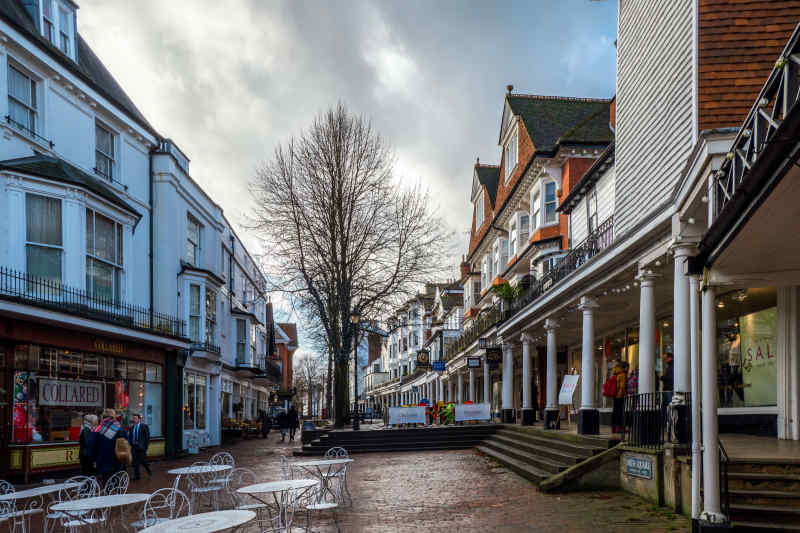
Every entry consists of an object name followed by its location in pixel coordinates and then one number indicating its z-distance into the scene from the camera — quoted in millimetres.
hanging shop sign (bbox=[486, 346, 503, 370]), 28047
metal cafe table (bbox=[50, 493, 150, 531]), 6906
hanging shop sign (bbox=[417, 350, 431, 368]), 34459
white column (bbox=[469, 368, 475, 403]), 31948
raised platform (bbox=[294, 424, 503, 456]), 23172
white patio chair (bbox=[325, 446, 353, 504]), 10797
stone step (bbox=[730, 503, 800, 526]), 7805
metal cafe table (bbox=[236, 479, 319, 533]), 8017
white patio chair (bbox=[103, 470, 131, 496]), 9002
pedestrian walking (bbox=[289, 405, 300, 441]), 33397
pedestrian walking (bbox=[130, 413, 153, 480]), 16125
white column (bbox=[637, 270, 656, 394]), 11727
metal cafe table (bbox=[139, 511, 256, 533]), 5770
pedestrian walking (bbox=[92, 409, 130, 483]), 10922
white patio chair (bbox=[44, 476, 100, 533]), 8414
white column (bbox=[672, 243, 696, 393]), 9828
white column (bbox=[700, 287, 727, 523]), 7602
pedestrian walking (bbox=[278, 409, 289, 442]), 33116
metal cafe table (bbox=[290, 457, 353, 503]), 10516
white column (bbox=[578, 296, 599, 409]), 14992
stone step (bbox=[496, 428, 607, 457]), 12695
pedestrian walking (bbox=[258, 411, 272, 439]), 39016
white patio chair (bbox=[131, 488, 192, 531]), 7406
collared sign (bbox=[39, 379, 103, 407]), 16342
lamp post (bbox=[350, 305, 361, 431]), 25109
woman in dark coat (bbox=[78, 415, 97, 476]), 11406
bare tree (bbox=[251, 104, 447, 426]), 27625
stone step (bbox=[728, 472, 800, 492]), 8234
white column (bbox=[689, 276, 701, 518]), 7973
